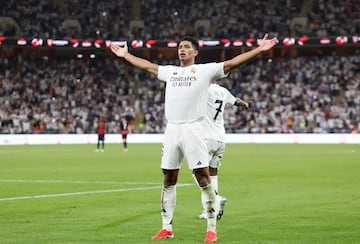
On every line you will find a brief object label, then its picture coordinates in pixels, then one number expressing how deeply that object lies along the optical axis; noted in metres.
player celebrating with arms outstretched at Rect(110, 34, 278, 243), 10.14
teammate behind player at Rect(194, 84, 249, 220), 13.31
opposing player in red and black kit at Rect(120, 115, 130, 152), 43.94
